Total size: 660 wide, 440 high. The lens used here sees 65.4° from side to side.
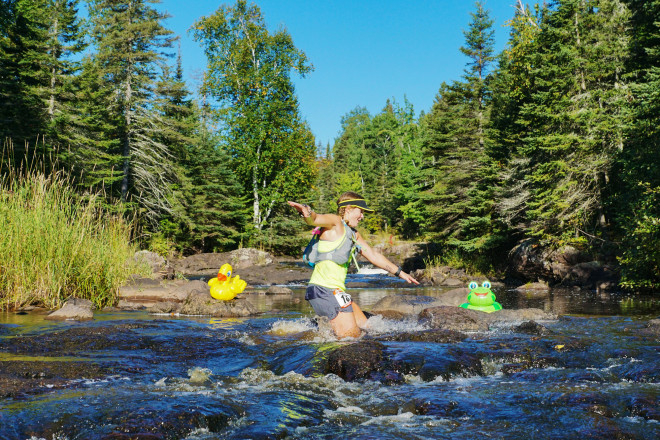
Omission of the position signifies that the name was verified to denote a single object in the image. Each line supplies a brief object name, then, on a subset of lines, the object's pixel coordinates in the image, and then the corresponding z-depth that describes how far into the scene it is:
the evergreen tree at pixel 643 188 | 14.71
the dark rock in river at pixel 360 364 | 5.36
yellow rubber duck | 12.88
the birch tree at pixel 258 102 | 37.22
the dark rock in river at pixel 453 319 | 8.73
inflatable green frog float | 10.84
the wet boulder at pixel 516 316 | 9.73
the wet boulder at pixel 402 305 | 10.69
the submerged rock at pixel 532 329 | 8.05
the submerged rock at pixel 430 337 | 7.20
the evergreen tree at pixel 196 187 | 33.12
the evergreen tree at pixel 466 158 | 28.23
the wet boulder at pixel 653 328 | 8.10
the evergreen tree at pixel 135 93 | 30.97
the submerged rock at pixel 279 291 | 18.26
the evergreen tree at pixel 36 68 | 24.58
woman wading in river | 6.78
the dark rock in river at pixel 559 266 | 19.52
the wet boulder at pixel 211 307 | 11.48
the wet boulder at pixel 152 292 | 11.35
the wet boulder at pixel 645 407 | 4.11
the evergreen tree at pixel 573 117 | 20.92
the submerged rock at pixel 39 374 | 4.44
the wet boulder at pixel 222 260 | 31.16
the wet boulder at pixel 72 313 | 8.55
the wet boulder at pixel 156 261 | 24.51
